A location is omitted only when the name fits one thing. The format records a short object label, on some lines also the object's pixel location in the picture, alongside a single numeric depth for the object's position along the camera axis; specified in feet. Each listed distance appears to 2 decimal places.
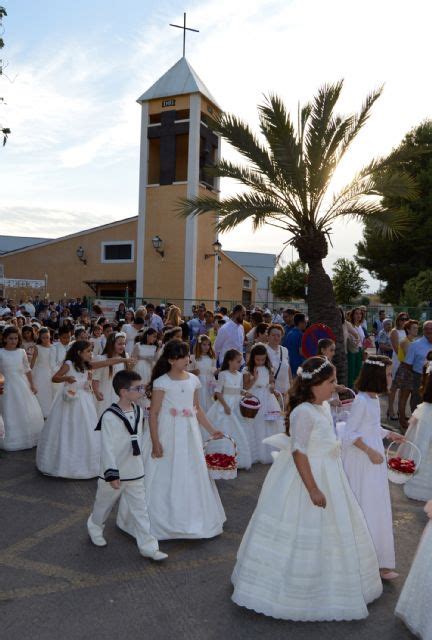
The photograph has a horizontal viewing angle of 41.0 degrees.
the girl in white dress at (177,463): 17.04
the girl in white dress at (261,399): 26.61
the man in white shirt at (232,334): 35.09
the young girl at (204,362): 29.55
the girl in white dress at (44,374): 33.27
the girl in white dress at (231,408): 25.12
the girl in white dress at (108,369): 24.61
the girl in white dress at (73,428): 22.98
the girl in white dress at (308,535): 12.44
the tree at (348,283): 122.11
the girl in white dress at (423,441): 21.79
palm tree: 39.99
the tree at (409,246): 105.19
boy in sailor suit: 15.58
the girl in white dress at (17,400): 27.27
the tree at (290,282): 189.78
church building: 85.51
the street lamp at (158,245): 88.58
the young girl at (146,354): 30.76
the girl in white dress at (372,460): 15.14
